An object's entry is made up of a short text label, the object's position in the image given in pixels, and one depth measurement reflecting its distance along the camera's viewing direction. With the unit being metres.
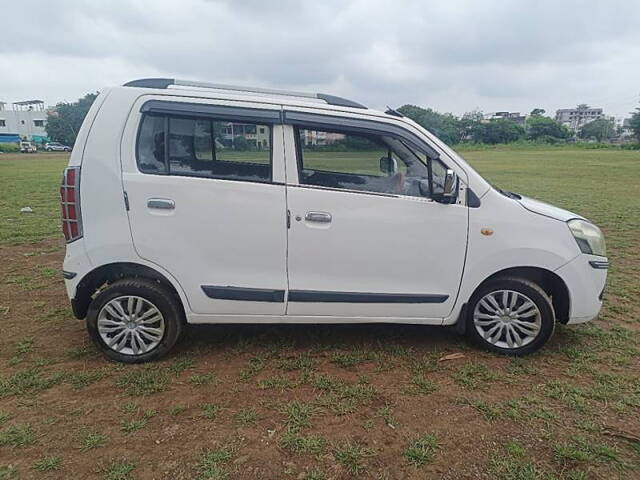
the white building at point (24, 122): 81.74
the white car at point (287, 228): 2.97
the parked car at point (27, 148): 56.83
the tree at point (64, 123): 68.69
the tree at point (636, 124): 68.31
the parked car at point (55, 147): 62.38
